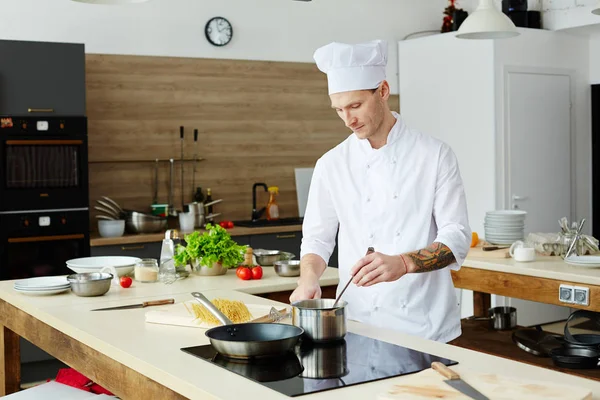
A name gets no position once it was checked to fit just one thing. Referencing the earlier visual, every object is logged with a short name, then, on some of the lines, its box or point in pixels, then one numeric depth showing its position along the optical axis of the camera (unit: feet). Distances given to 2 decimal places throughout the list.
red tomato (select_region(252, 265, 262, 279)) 13.35
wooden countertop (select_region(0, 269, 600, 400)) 6.91
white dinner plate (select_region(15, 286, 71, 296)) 11.86
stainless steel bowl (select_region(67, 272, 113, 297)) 11.62
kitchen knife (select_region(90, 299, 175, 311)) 10.75
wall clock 23.84
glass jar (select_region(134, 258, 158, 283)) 13.03
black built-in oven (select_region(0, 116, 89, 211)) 19.49
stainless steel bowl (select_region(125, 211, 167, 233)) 21.49
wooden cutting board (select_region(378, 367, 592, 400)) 6.15
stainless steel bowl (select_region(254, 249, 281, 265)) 14.78
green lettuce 13.55
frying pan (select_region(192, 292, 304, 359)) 7.58
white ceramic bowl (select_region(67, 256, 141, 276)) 13.35
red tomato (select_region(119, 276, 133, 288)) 12.39
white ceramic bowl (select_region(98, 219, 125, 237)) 21.02
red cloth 11.12
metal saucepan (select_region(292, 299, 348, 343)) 8.26
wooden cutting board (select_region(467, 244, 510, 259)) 16.30
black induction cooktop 7.00
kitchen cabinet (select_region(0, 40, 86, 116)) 19.40
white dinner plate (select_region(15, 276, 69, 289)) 12.03
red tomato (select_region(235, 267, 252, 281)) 13.26
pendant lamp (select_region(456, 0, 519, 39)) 18.02
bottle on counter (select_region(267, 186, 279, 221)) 24.71
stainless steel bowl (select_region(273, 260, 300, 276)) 13.58
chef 9.99
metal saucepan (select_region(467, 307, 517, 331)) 15.76
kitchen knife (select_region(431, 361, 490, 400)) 6.24
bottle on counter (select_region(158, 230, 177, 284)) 13.02
